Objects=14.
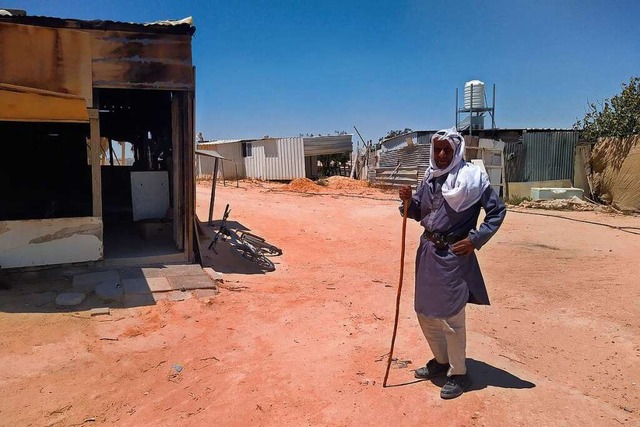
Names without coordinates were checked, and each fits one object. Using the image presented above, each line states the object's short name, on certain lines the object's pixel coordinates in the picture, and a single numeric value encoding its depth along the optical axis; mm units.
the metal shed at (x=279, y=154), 26516
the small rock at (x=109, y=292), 5590
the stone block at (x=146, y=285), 5879
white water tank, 22766
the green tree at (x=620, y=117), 17328
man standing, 3268
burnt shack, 6137
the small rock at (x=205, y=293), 6002
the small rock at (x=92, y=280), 5887
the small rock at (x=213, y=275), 6767
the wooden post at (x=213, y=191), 9156
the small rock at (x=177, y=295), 5816
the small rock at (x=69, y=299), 5355
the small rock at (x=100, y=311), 5195
